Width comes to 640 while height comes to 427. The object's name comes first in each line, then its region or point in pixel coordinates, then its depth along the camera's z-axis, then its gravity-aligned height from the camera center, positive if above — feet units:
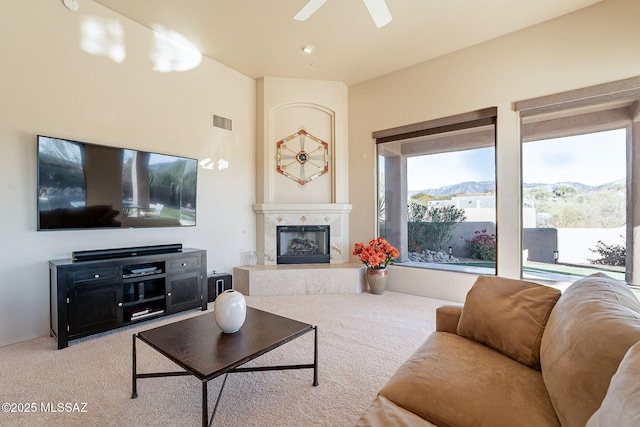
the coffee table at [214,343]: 4.94 -2.47
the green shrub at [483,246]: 12.73 -1.34
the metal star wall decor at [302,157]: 16.01 +3.17
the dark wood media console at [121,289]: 8.45 -2.42
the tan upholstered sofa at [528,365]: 3.05 -2.02
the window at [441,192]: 12.96 +1.11
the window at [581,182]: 9.96 +1.20
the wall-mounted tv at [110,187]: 8.87 +1.01
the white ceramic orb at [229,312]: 6.13 -1.99
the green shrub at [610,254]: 10.11 -1.36
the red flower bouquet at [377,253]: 14.03 -1.83
